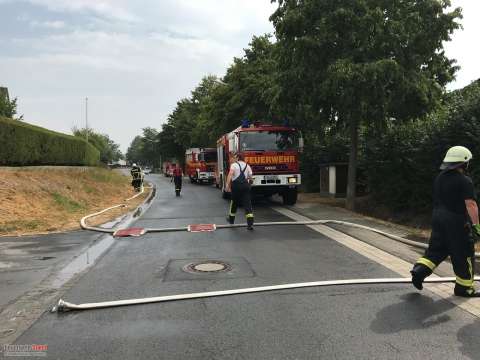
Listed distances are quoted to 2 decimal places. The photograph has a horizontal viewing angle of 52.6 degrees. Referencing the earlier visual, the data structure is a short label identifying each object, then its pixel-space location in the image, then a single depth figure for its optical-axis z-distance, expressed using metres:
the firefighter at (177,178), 24.23
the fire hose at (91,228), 11.01
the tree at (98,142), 98.59
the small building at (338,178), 20.60
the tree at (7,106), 32.91
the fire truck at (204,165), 36.94
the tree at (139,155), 172.45
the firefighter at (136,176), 27.61
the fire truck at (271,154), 16.27
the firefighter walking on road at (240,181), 11.25
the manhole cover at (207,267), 6.84
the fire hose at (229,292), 5.16
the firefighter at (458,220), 5.28
